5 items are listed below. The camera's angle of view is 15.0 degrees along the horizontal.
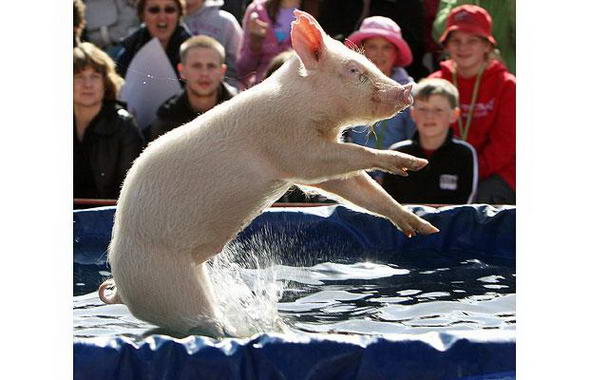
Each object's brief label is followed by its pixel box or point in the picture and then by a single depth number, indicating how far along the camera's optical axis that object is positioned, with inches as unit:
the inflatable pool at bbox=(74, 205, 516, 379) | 208.3
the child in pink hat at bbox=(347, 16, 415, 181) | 424.9
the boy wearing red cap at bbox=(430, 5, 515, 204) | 421.0
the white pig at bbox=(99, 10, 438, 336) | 241.2
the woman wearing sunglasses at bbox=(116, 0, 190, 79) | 441.7
